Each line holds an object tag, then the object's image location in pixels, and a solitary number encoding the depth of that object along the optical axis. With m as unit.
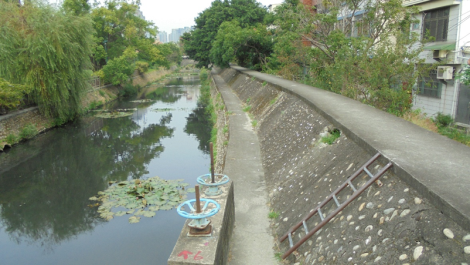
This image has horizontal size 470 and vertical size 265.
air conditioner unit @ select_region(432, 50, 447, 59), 13.19
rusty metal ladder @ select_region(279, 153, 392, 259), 4.39
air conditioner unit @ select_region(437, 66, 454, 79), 12.87
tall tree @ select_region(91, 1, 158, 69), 32.81
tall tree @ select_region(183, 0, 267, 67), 35.76
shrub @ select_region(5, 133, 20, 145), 15.86
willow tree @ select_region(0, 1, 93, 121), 17.28
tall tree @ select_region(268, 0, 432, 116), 9.90
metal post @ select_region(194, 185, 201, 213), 4.23
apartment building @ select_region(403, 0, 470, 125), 12.82
